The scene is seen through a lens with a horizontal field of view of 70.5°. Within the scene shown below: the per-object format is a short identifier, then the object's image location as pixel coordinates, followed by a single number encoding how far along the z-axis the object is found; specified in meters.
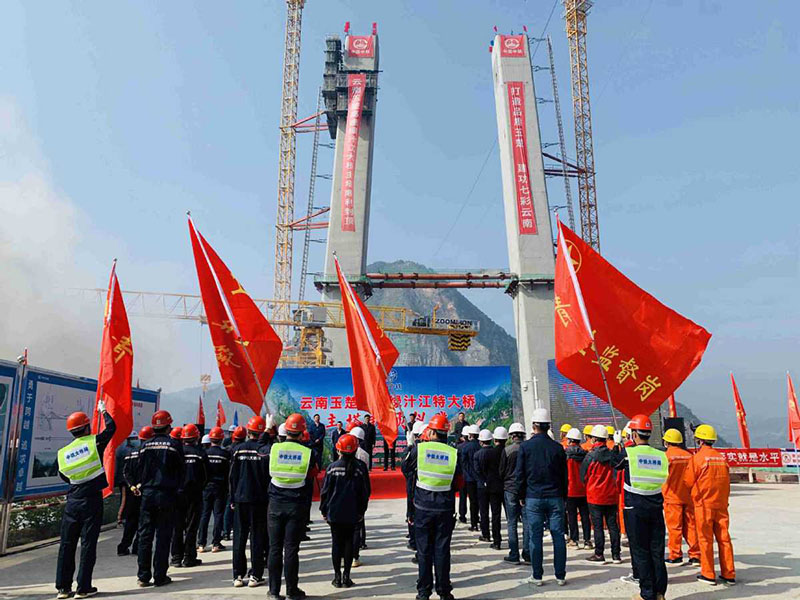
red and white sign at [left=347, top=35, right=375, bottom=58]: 36.91
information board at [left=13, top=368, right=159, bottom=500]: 8.82
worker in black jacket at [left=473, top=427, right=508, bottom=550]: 8.80
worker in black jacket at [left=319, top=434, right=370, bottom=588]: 6.18
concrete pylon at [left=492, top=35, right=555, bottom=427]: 33.28
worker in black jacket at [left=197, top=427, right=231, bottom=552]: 8.19
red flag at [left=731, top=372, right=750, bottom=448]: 22.47
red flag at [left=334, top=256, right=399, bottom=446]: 7.58
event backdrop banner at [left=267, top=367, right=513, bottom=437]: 22.09
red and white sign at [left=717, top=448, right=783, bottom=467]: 20.23
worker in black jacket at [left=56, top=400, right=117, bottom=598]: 6.07
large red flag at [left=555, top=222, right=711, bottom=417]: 6.70
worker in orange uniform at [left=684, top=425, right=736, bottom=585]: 6.36
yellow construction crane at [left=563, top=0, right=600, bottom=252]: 52.28
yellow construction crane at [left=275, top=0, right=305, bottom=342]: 57.12
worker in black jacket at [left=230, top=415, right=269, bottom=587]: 6.51
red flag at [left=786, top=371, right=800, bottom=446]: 18.77
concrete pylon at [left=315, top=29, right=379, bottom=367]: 33.25
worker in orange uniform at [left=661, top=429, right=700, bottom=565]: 7.24
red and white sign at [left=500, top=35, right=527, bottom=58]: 35.91
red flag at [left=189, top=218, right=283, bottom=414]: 8.05
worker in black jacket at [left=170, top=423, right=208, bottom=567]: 7.44
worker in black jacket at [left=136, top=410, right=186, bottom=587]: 6.53
